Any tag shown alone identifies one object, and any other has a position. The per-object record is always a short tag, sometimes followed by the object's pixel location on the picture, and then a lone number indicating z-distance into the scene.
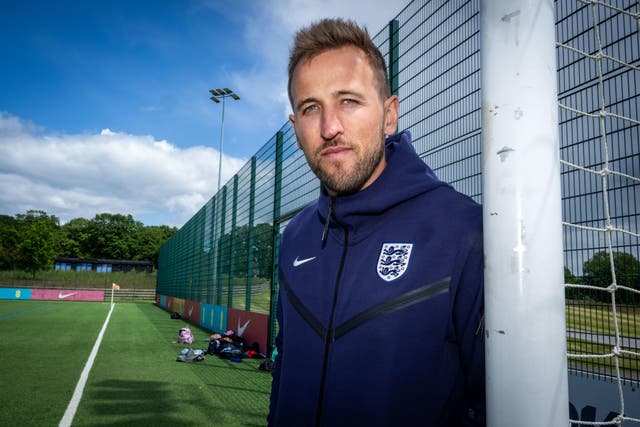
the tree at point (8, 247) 58.38
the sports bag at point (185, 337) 9.56
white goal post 0.77
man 1.14
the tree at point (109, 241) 84.19
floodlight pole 33.88
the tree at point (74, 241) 82.12
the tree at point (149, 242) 86.19
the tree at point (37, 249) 51.42
